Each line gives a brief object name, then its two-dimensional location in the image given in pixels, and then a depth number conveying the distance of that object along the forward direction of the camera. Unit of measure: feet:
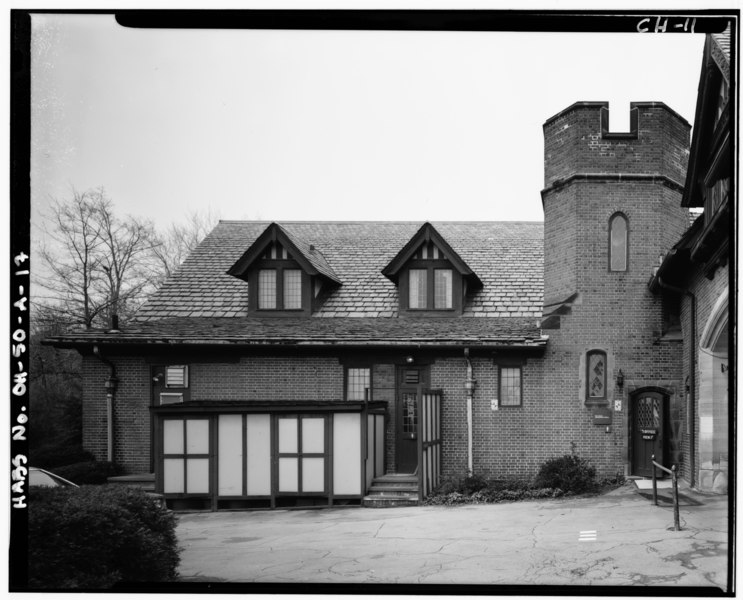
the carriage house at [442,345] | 31.32
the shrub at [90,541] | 23.53
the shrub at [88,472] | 29.55
